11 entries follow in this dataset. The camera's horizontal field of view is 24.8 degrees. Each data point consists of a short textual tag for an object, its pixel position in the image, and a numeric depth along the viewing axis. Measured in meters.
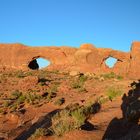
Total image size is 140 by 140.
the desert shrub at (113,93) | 13.78
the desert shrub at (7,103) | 19.75
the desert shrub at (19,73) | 36.04
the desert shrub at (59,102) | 18.87
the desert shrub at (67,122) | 8.54
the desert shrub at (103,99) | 13.37
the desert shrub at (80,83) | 25.32
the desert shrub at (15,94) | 23.02
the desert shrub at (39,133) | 8.88
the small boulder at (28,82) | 26.74
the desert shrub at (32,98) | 20.48
